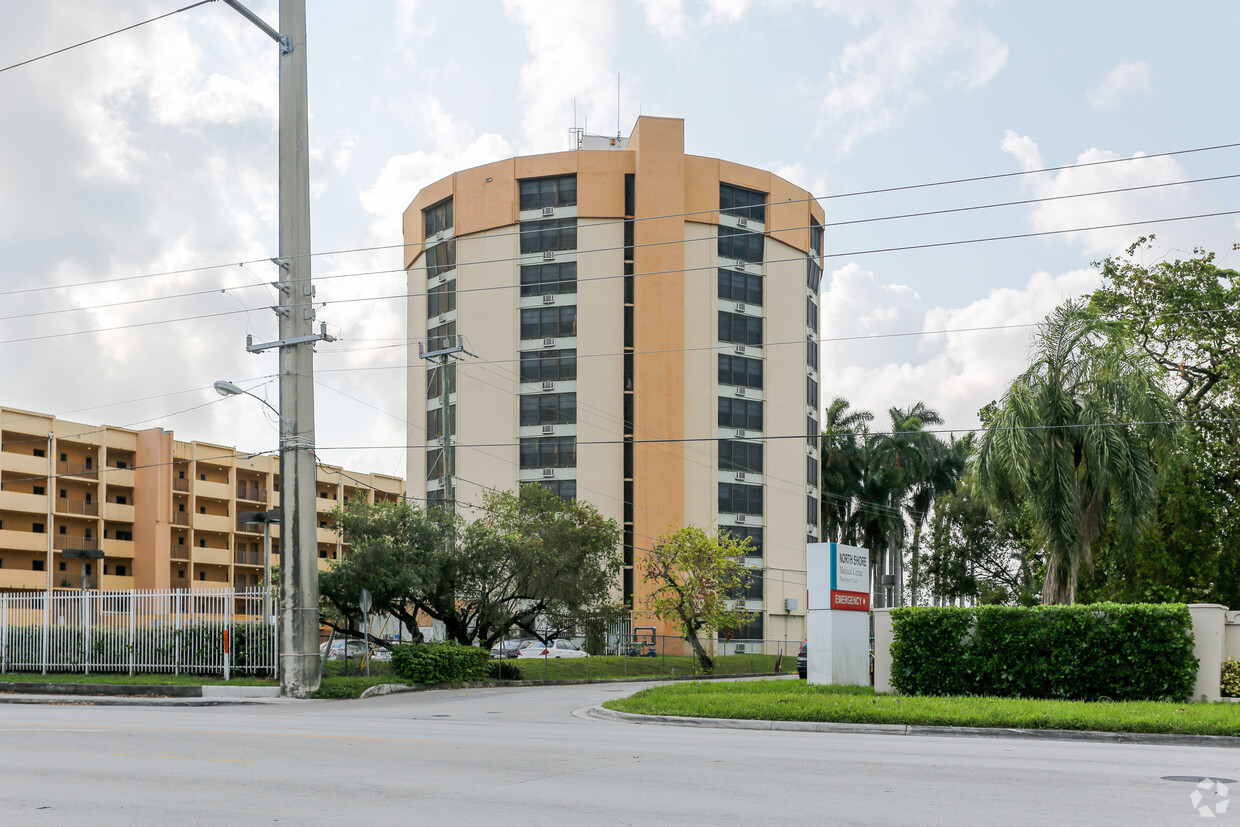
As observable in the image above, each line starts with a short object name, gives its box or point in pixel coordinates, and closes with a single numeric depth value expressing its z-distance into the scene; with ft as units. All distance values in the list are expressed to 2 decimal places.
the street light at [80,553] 174.35
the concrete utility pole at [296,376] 88.48
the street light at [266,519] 115.55
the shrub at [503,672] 116.37
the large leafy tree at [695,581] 172.76
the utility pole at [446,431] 129.31
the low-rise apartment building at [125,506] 250.16
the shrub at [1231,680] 72.28
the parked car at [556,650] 188.55
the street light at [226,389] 88.48
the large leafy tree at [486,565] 104.17
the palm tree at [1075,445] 89.45
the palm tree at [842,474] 265.34
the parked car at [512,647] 169.92
